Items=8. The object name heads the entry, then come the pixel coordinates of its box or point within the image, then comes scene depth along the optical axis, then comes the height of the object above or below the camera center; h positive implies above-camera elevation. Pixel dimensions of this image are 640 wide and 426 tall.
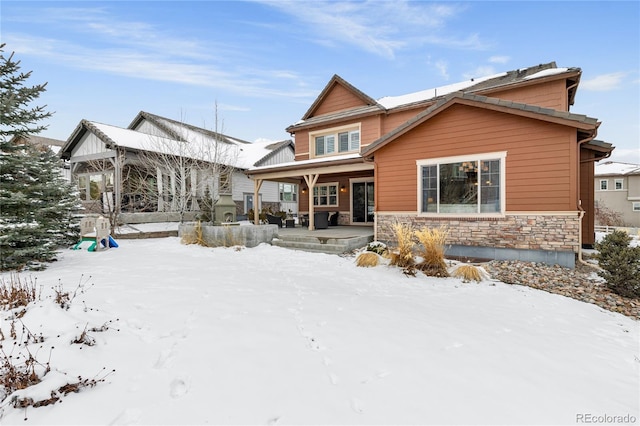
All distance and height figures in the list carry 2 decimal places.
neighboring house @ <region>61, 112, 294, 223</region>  13.93 +2.14
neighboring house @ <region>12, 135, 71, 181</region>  19.56 +5.65
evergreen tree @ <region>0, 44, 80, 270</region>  5.81 +0.59
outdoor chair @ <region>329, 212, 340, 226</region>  14.33 -0.60
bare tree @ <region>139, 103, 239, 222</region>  13.88 +2.08
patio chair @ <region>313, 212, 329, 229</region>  11.98 -0.56
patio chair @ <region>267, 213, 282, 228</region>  13.49 -0.58
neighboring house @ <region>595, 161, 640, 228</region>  26.19 +1.26
